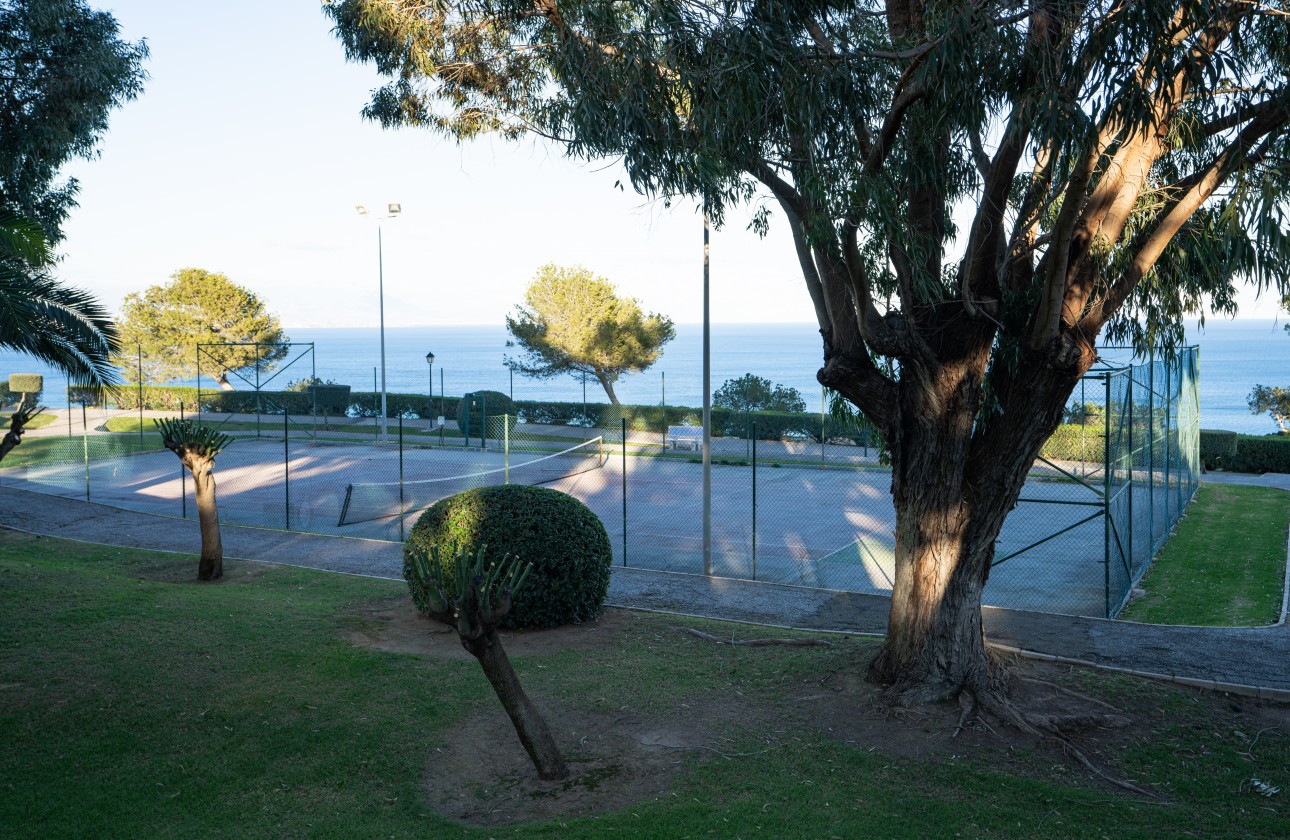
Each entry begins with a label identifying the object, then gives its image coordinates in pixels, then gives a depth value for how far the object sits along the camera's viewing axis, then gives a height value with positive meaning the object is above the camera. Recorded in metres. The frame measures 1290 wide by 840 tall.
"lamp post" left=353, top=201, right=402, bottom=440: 33.22 +5.09
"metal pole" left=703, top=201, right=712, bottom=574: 14.36 -0.86
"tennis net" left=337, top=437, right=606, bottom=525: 20.27 -1.89
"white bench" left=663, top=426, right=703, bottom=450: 31.79 -1.09
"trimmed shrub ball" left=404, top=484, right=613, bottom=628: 10.91 -1.48
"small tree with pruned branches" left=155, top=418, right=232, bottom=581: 13.67 -0.94
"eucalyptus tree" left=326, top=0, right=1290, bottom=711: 7.38 +1.79
